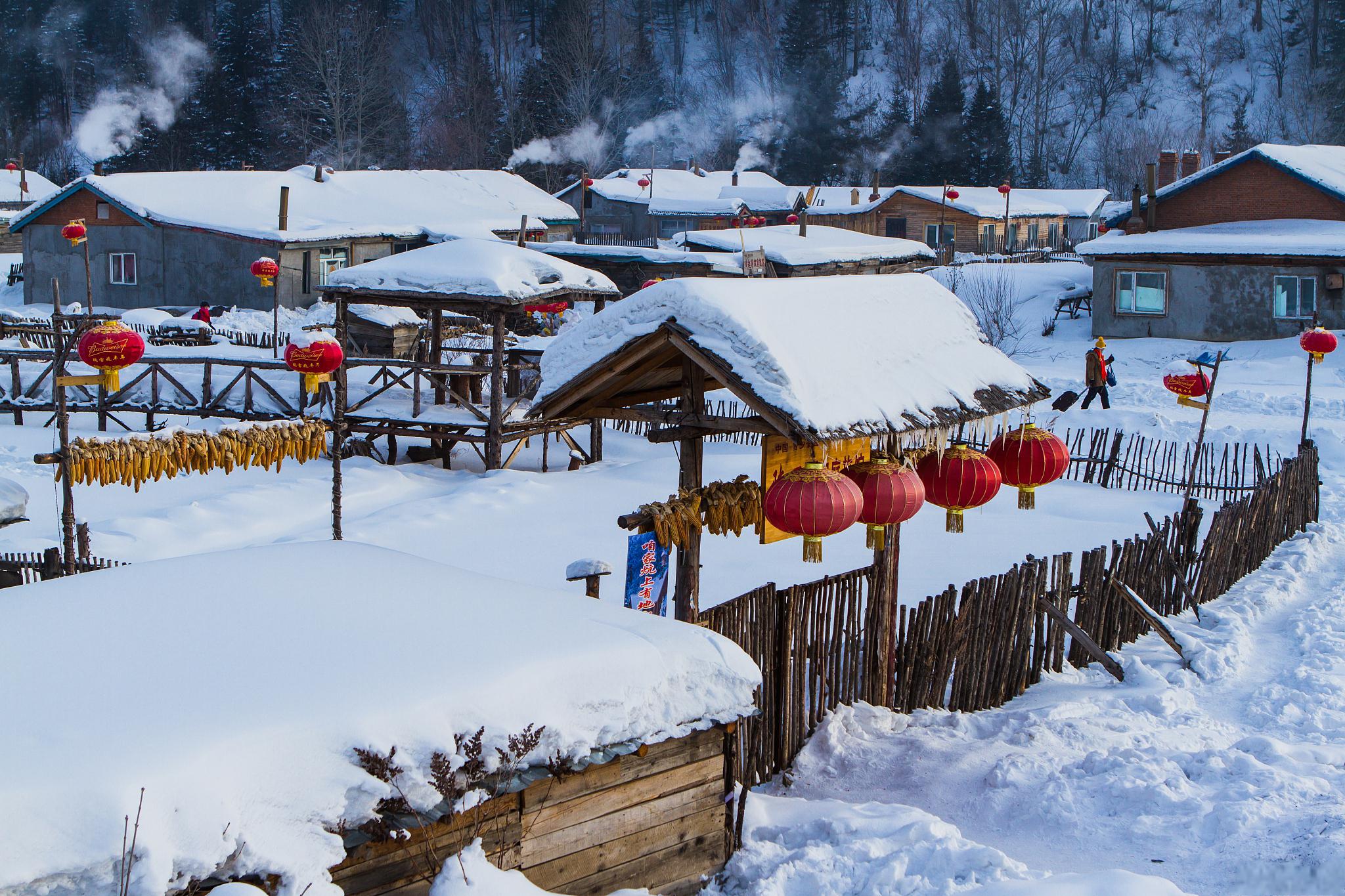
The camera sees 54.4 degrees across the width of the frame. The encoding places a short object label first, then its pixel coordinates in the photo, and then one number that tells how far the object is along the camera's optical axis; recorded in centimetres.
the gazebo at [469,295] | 1841
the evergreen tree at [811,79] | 8081
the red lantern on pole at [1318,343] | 1831
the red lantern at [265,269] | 2770
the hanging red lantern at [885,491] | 829
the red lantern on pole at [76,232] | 2359
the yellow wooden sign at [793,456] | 792
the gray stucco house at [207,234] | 3672
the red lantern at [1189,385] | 1513
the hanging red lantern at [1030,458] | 955
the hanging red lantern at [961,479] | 912
